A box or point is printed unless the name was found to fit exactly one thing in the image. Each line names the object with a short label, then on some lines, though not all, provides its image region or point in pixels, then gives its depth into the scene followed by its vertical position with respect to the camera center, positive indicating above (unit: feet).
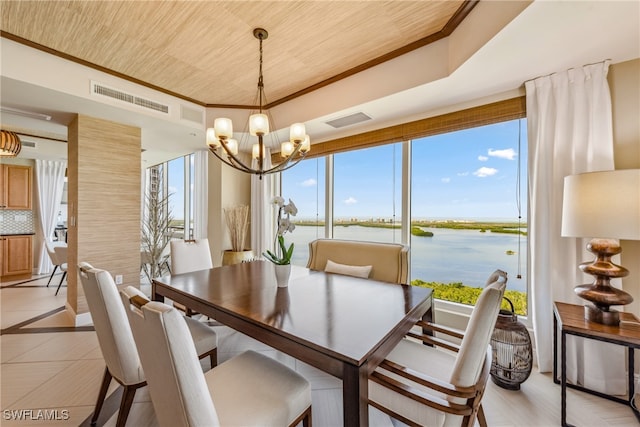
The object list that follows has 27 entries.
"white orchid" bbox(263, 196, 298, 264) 6.00 -0.26
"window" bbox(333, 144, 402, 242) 10.43 +0.89
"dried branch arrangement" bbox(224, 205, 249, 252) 13.20 -0.56
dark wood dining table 3.25 -1.75
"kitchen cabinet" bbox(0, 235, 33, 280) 15.39 -2.59
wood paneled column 9.63 +0.58
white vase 5.98 -1.39
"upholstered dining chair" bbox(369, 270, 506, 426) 3.31 -2.27
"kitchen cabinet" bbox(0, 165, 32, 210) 15.79 +1.74
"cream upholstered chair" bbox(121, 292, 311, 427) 2.70 -2.30
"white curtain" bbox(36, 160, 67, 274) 17.34 +1.32
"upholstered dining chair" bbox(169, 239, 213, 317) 8.43 -1.45
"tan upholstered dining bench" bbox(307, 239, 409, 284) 7.97 -1.52
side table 4.72 -2.23
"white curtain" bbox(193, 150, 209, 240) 13.97 +1.16
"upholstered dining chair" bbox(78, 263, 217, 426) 4.16 -1.97
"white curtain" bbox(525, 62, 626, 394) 6.03 +0.88
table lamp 4.71 -0.14
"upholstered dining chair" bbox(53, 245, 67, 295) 12.91 -2.06
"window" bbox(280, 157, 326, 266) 12.73 +0.78
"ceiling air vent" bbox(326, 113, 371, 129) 9.75 +3.70
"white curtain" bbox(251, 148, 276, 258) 13.66 +0.06
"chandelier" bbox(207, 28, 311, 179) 6.37 +2.01
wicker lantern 6.17 -3.40
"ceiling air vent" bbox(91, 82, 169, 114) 8.49 +4.15
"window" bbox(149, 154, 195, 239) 16.37 +1.28
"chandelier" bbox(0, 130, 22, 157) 10.66 +2.97
